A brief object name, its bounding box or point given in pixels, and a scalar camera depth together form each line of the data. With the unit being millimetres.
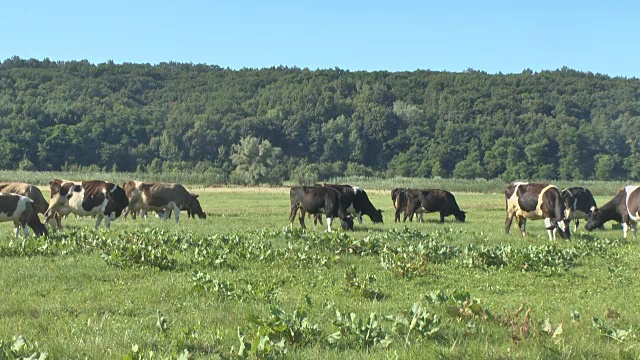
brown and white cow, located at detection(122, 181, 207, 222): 30672
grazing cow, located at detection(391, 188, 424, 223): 32438
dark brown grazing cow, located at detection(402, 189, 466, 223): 32031
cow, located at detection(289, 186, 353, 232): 24219
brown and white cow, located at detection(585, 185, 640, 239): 22797
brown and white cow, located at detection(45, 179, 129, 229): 22703
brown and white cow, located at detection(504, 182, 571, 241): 20938
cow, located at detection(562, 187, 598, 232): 27067
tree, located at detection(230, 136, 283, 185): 96312
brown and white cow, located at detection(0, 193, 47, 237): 17531
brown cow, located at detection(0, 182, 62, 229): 24203
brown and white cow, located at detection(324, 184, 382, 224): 27750
